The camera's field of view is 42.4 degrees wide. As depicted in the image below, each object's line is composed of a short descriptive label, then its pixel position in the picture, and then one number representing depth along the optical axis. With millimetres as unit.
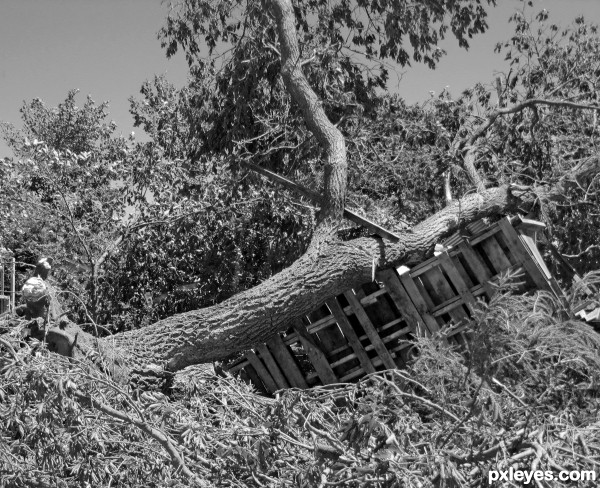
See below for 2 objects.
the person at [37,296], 5094
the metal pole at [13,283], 7716
